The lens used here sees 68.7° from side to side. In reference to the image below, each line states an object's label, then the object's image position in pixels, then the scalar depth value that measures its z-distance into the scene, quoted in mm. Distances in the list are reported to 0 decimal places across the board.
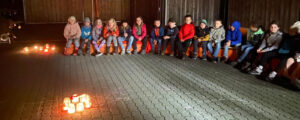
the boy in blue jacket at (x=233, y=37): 6668
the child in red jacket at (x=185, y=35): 7211
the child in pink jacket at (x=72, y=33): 7534
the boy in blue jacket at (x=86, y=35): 7558
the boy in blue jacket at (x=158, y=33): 7710
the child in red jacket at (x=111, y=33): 7607
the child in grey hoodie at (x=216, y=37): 6778
